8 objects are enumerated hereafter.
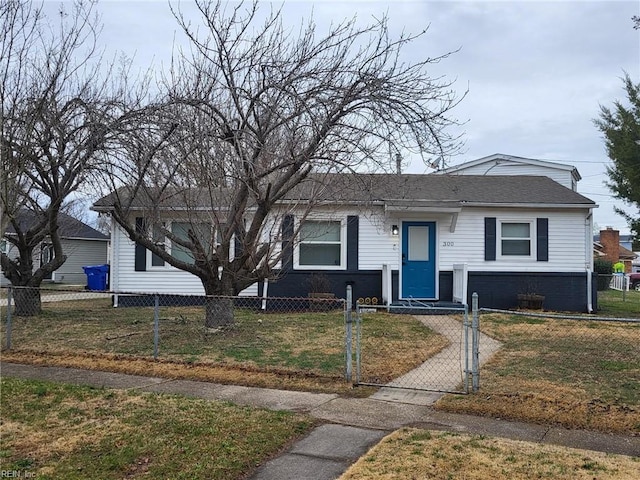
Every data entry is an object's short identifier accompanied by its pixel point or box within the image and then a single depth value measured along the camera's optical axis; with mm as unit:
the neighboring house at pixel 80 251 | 31297
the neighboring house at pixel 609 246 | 40906
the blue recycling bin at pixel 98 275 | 21750
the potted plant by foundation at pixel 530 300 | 14773
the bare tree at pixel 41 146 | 6184
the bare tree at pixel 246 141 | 8031
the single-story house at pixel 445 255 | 15250
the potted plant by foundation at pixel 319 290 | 14564
